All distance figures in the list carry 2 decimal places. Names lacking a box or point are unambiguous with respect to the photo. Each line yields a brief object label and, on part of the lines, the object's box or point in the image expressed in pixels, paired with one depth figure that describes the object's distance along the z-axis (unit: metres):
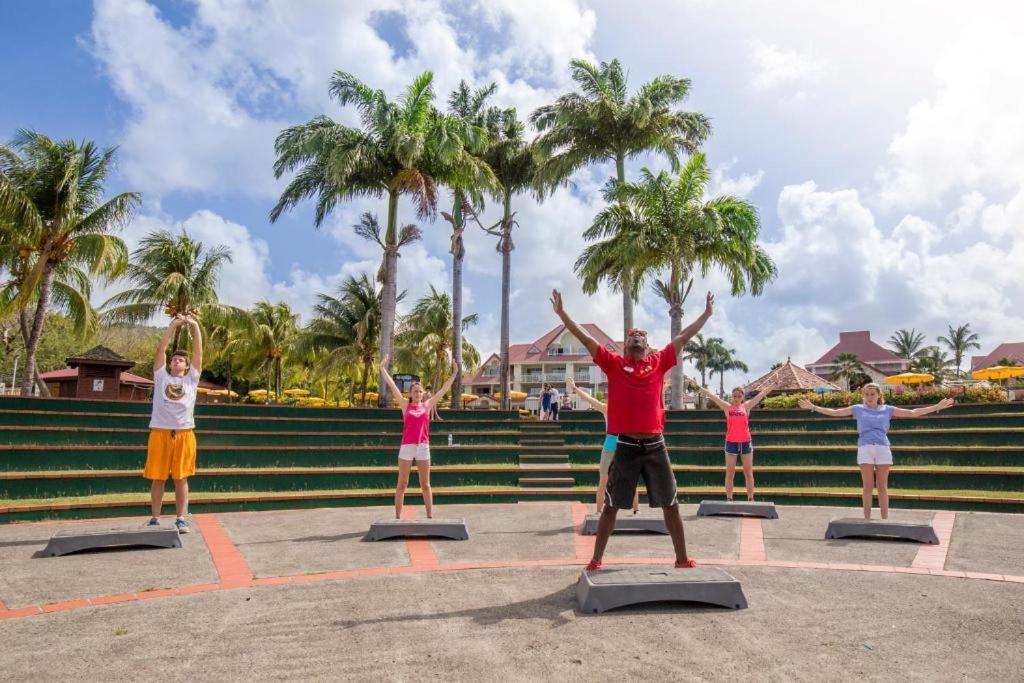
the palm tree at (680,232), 20.16
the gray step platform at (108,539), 6.41
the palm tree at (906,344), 90.19
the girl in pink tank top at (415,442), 8.14
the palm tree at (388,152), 19.84
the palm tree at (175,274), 27.61
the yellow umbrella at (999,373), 32.59
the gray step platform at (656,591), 4.65
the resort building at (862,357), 81.56
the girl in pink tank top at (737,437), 10.12
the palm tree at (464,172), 21.34
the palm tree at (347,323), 35.72
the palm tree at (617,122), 23.94
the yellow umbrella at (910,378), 36.49
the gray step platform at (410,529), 7.52
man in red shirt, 5.14
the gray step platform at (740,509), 9.34
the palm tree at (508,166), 28.27
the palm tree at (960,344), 88.81
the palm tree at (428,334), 38.00
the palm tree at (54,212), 17.28
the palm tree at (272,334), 43.84
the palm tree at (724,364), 110.75
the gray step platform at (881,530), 7.32
